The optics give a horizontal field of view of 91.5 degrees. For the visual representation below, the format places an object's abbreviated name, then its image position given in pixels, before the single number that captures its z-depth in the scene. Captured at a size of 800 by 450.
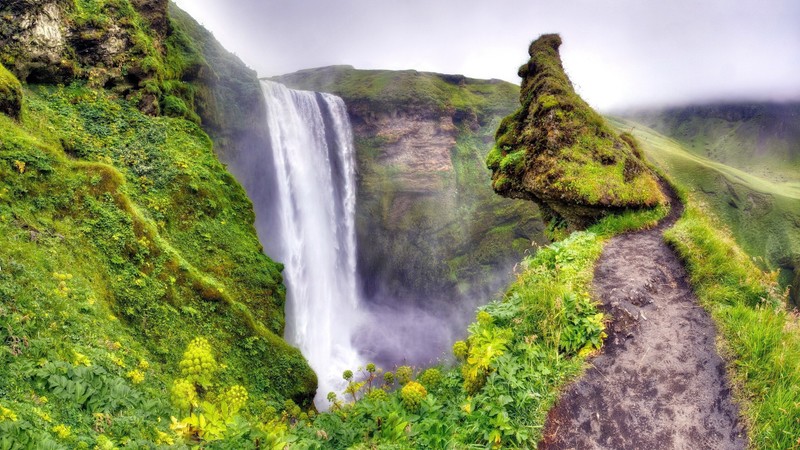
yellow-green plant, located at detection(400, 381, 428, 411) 4.60
